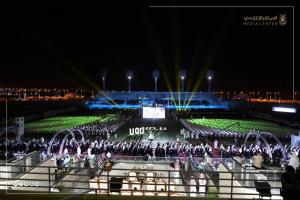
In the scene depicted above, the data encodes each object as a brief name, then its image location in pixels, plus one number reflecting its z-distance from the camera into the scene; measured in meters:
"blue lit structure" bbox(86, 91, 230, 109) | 48.09
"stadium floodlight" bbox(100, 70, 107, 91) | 60.52
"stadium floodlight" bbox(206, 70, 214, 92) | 56.56
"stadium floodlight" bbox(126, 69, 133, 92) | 57.84
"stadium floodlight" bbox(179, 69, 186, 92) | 58.00
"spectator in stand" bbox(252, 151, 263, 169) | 7.84
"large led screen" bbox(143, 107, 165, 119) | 26.36
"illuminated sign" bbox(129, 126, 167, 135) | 22.80
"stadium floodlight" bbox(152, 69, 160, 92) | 59.49
